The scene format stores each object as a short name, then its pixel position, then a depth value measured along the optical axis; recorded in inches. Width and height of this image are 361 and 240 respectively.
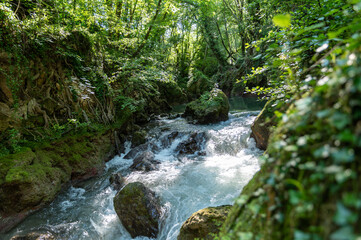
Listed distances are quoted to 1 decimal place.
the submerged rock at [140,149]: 289.0
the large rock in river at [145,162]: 243.3
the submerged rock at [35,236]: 127.8
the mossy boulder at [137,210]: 137.0
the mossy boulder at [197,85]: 778.8
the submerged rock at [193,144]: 297.3
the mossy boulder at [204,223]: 103.5
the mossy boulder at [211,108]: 409.4
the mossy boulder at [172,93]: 752.5
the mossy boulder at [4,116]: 173.4
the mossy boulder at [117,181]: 204.4
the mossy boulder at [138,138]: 325.7
